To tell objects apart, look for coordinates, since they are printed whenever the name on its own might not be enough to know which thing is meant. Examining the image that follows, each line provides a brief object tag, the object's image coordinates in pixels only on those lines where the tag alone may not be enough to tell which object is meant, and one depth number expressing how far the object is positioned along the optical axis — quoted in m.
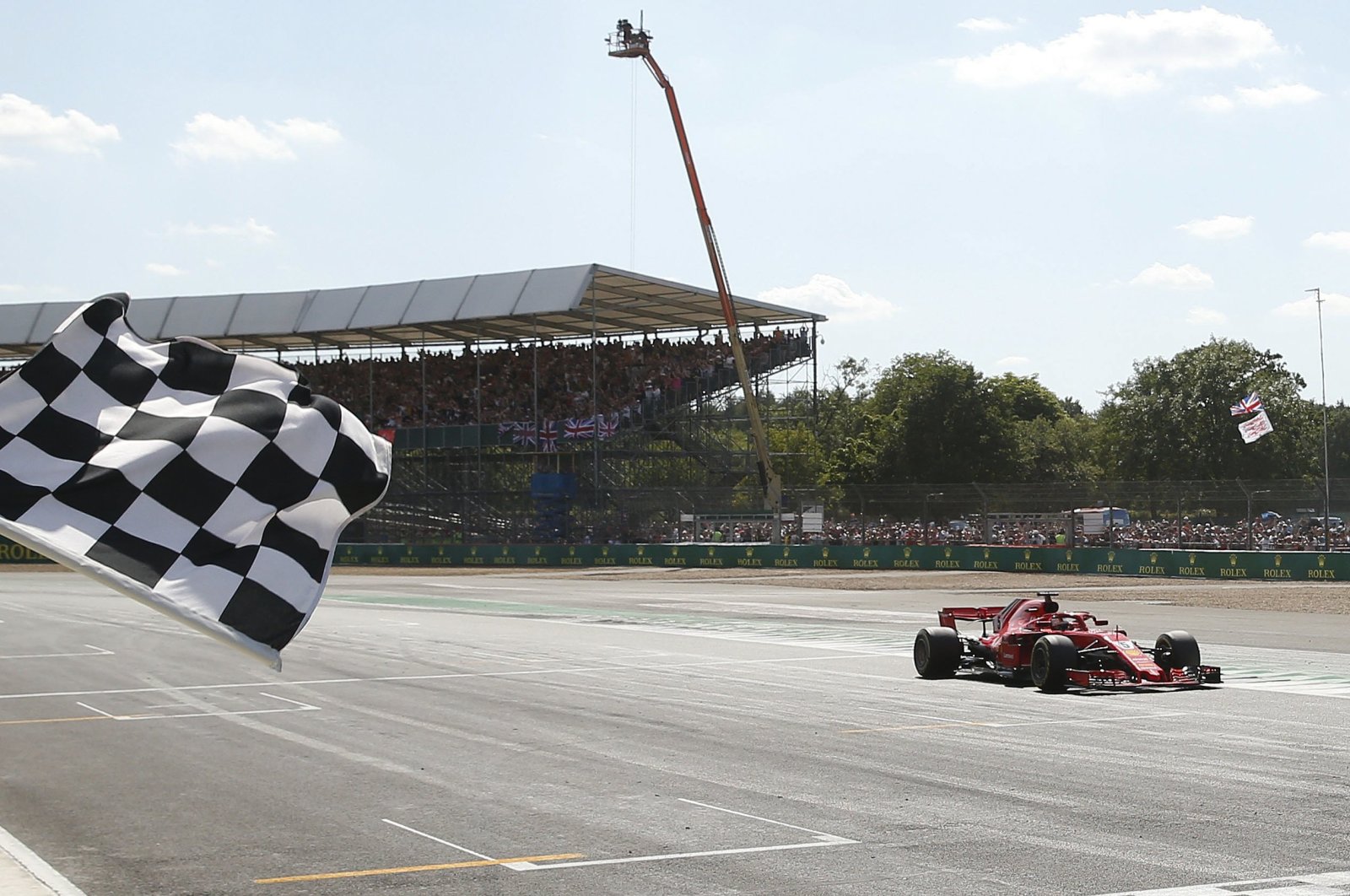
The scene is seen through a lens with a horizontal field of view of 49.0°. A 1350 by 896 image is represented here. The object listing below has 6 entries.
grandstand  58.34
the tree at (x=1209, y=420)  82.56
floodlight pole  40.44
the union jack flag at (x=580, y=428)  58.75
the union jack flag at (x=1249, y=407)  57.03
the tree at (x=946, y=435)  79.38
